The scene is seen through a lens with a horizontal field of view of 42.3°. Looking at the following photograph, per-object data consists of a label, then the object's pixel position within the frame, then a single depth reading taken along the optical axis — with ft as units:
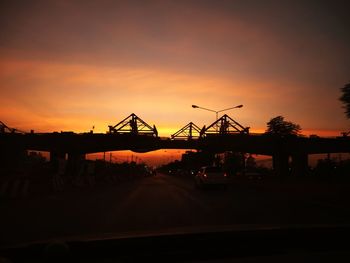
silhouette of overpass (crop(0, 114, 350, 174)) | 265.54
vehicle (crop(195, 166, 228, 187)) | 104.47
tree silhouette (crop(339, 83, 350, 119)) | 75.66
